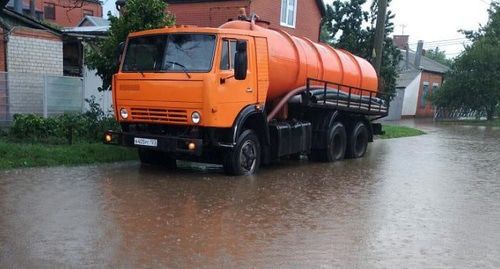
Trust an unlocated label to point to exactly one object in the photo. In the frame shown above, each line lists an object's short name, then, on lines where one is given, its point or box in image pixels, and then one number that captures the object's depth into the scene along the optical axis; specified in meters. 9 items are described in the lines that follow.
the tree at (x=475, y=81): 35.31
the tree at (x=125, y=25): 12.29
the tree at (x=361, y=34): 24.95
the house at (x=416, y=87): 38.59
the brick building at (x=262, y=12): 22.64
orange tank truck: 9.55
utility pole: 19.08
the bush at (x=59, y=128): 12.01
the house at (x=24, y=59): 14.02
